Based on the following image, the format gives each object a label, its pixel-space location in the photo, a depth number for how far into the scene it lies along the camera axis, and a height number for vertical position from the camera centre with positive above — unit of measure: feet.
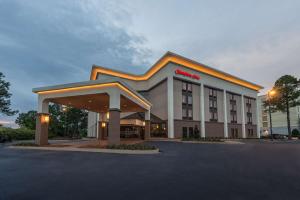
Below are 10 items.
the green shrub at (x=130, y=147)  53.36 -7.85
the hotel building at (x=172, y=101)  73.00 +9.35
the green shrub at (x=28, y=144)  66.59 -8.66
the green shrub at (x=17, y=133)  108.37 -8.38
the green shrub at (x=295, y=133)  181.18 -13.45
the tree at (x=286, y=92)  152.76 +21.41
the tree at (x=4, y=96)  131.34 +15.71
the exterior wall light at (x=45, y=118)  72.19 +0.59
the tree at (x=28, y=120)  180.91 -0.39
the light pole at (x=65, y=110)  173.61 +8.62
